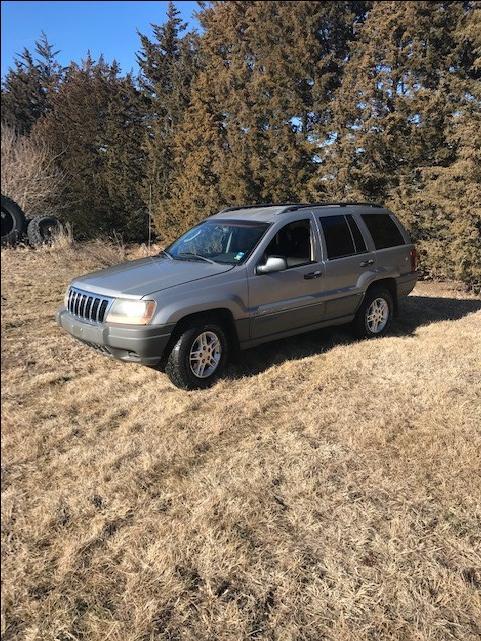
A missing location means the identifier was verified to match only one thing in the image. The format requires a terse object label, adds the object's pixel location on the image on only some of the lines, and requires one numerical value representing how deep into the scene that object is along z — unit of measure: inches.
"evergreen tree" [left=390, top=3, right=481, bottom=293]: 309.6
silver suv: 171.9
